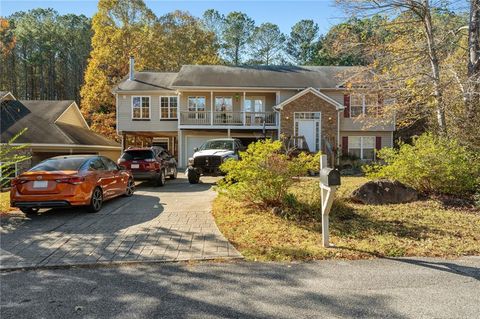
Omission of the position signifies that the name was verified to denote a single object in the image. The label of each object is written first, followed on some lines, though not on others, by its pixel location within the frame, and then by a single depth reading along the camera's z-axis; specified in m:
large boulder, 9.45
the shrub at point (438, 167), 9.68
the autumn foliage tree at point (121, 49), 35.44
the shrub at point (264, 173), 8.08
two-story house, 24.50
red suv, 14.45
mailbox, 5.67
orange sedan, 8.30
